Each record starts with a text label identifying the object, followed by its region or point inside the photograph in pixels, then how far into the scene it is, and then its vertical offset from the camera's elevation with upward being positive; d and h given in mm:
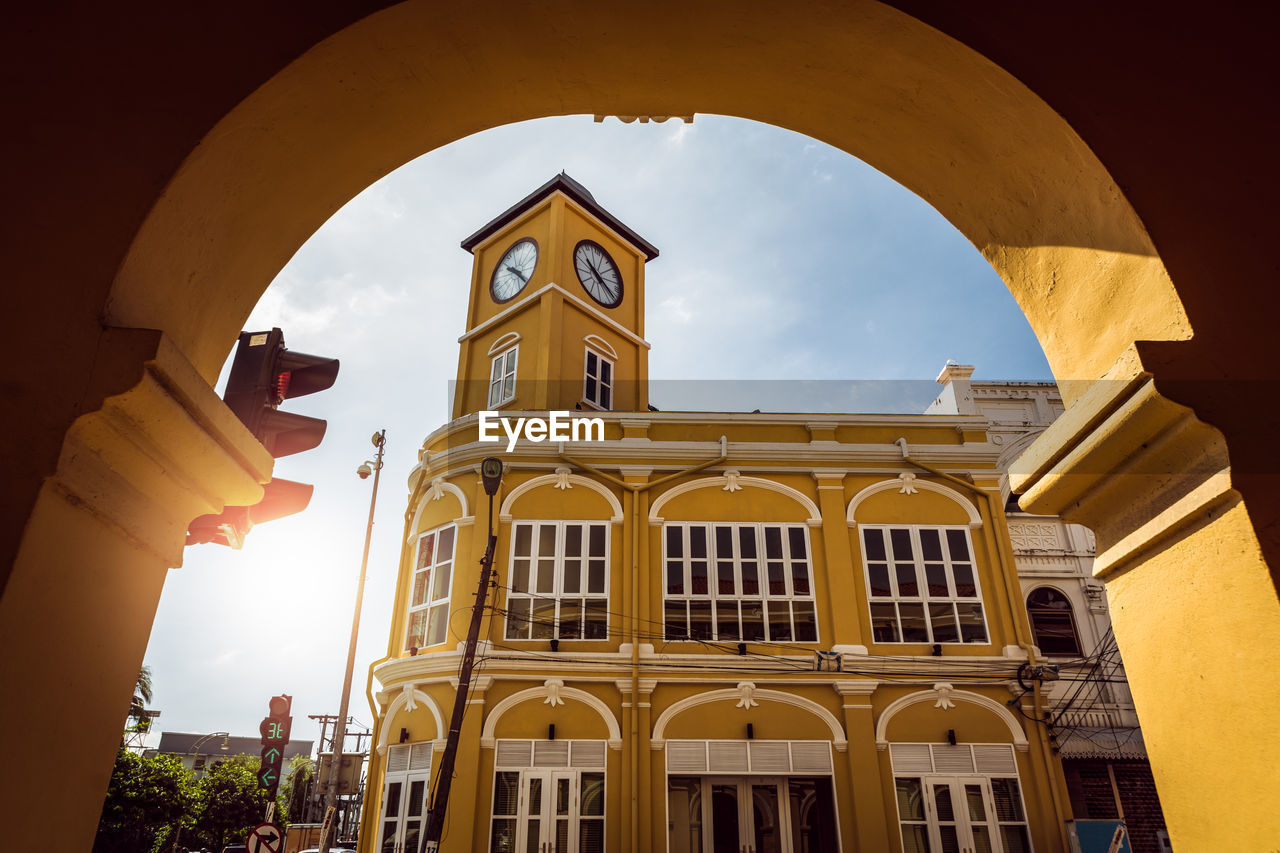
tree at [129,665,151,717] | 27562 +4479
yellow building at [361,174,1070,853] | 13773 +3035
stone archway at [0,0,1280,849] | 2061 +1486
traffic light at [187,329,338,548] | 3240 +1466
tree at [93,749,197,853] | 25016 +895
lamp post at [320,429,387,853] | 14203 +3331
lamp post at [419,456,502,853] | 11555 +1726
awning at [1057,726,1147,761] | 16812 +1640
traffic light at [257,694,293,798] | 11655 +1255
